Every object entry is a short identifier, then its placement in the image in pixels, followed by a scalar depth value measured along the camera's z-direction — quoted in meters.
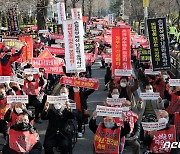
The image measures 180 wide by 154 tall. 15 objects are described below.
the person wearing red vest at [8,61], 12.81
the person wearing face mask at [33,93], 11.91
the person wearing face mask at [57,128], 8.35
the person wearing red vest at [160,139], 7.50
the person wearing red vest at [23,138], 7.58
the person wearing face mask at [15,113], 8.80
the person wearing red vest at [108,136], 7.68
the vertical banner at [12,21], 25.10
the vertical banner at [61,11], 23.00
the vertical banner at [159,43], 12.94
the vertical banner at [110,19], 40.92
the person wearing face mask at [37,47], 18.06
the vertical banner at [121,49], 13.91
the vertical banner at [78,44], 11.77
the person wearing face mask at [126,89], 11.15
